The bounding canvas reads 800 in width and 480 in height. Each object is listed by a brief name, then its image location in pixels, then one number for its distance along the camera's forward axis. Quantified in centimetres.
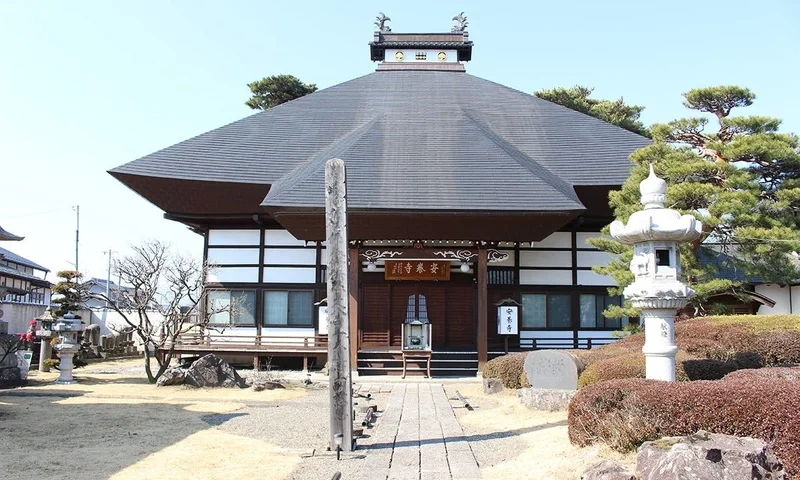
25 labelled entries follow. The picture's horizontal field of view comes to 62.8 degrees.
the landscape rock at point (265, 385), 1427
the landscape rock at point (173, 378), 1467
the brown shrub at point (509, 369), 1366
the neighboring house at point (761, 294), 2046
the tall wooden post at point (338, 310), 778
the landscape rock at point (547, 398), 1051
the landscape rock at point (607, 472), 541
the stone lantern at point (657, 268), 813
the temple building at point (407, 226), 1720
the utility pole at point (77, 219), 4066
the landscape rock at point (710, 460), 516
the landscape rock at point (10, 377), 1455
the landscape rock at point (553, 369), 1128
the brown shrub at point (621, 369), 959
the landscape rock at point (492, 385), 1349
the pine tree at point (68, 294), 1783
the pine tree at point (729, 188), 1376
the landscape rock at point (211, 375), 1452
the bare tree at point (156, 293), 1567
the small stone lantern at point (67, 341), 1565
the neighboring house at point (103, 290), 1611
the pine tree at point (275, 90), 3731
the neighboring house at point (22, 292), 2980
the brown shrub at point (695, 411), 586
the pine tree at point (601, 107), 3656
